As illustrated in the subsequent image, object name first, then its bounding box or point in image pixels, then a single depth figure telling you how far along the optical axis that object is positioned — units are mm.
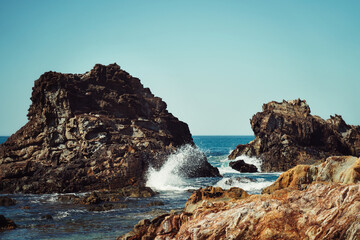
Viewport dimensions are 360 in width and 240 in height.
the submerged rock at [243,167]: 53300
